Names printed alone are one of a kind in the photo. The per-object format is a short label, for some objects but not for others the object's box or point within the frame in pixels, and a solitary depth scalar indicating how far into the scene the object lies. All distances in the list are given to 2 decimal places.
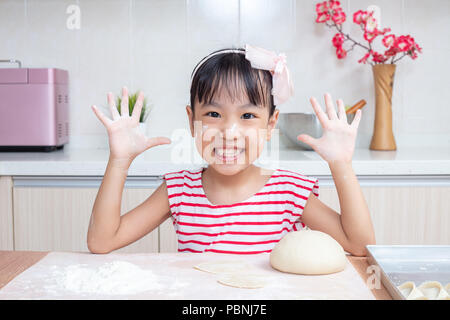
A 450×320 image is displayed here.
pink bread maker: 1.90
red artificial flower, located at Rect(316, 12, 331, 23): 2.01
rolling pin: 1.90
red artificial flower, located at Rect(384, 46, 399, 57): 1.93
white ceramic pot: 1.94
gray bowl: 1.85
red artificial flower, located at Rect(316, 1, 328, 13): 2.01
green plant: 1.96
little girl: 0.87
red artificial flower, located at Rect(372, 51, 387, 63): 1.97
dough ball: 0.70
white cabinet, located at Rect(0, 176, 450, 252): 1.65
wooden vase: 1.96
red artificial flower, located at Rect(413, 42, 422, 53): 1.97
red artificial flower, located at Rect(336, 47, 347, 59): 2.04
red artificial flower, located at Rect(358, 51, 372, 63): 1.98
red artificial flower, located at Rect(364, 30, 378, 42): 1.97
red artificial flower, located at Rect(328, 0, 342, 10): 2.00
